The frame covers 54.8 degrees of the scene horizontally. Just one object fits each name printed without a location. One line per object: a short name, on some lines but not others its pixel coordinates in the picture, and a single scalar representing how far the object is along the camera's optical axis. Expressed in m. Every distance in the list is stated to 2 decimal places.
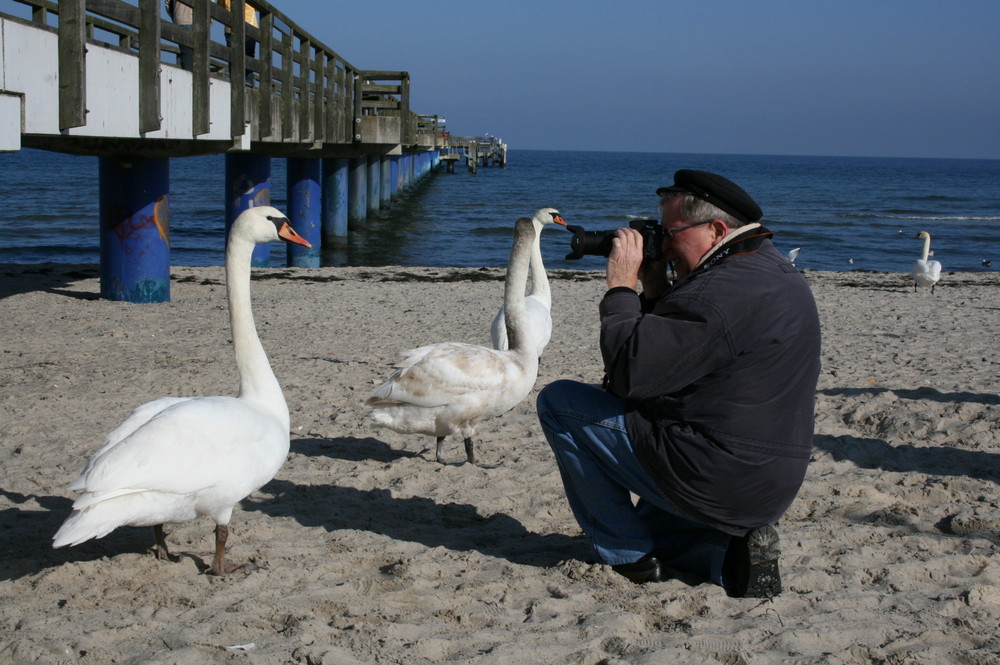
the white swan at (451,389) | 5.56
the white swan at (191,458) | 3.44
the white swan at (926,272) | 16.16
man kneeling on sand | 3.13
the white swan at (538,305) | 7.66
